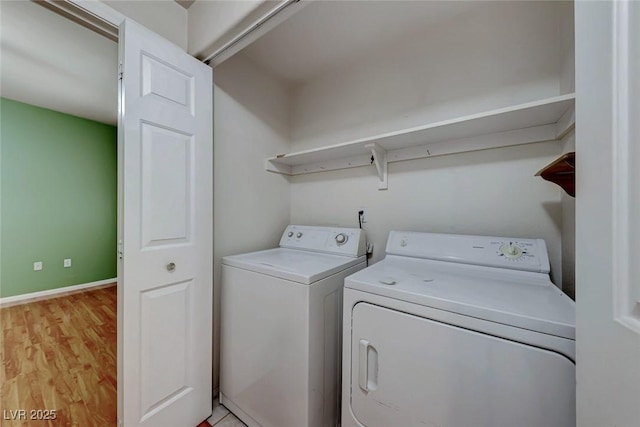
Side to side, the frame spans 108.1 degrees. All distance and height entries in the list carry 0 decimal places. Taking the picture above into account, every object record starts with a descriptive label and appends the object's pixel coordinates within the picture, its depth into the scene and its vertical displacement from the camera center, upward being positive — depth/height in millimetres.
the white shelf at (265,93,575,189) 1047 +439
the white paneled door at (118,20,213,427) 1073 -114
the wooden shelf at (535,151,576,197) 774 +151
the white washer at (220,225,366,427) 1125 -664
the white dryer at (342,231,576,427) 680 -446
